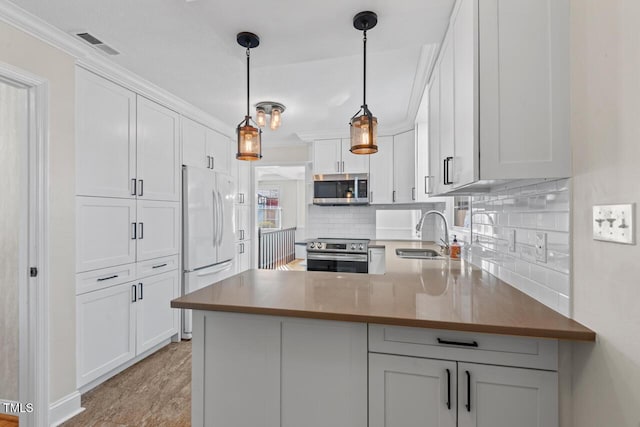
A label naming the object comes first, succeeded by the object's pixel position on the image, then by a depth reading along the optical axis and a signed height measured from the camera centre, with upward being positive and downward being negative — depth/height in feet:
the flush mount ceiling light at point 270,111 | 10.53 +3.48
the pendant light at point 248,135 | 5.62 +1.41
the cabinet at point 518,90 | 3.74 +1.51
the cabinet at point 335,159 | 13.60 +2.37
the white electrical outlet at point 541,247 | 4.19 -0.46
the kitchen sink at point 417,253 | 10.06 -1.33
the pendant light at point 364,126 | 5.15 +1.46
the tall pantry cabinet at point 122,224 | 7.11 -0.30
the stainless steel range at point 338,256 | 12.04 -1.70
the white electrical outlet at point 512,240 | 5.11 -0.45
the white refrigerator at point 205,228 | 10.52 -0.57
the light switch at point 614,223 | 2.79 -0.09
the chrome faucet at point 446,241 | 9.16 -0.86
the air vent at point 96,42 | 6.38 +3.66
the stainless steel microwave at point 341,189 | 13.32 +1.02
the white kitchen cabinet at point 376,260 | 10.98 -1.71
